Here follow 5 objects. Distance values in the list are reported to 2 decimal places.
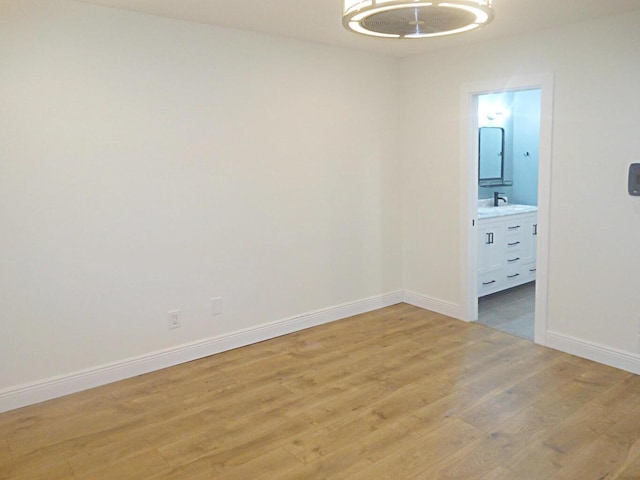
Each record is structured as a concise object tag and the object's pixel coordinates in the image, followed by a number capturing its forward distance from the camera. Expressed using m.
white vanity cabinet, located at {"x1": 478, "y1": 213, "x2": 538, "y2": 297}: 5.00
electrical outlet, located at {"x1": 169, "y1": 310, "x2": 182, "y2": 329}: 3.64
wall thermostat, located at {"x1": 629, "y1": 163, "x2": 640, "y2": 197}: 3.24
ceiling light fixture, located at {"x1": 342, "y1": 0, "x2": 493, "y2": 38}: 1.70
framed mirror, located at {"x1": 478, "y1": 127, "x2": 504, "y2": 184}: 5.81
